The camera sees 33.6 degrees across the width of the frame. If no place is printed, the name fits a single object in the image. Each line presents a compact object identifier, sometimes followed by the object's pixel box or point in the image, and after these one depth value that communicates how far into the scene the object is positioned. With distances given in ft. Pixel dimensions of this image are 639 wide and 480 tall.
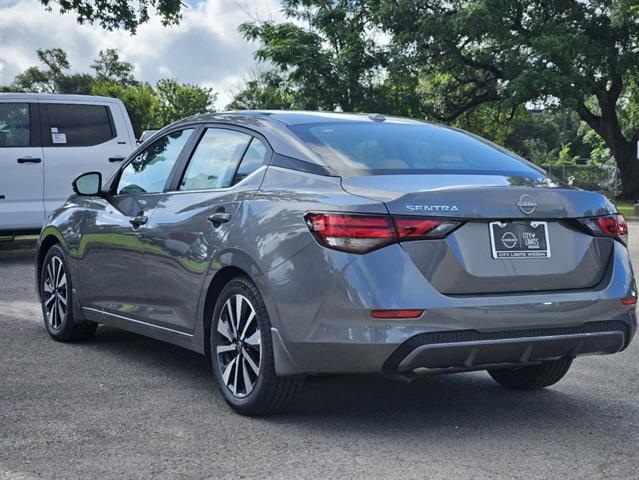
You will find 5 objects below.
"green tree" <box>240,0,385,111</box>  142.20
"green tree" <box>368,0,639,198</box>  118.52
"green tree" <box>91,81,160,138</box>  307.99
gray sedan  15.26
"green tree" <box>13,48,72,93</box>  404.47
